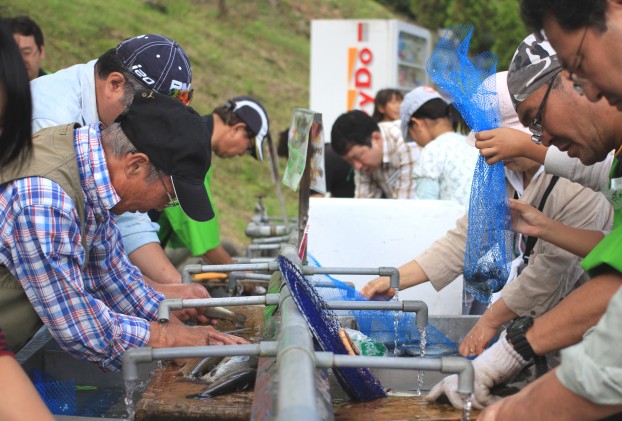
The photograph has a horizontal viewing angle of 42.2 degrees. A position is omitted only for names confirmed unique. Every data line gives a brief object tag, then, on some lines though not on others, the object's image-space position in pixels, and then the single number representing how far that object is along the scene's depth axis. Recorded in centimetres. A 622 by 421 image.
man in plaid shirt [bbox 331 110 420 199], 606
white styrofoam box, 450
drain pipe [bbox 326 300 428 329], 266
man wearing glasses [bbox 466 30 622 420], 159
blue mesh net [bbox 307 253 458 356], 320
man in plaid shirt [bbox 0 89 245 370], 238
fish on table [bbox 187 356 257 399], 249
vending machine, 1124
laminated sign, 386
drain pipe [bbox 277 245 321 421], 154
